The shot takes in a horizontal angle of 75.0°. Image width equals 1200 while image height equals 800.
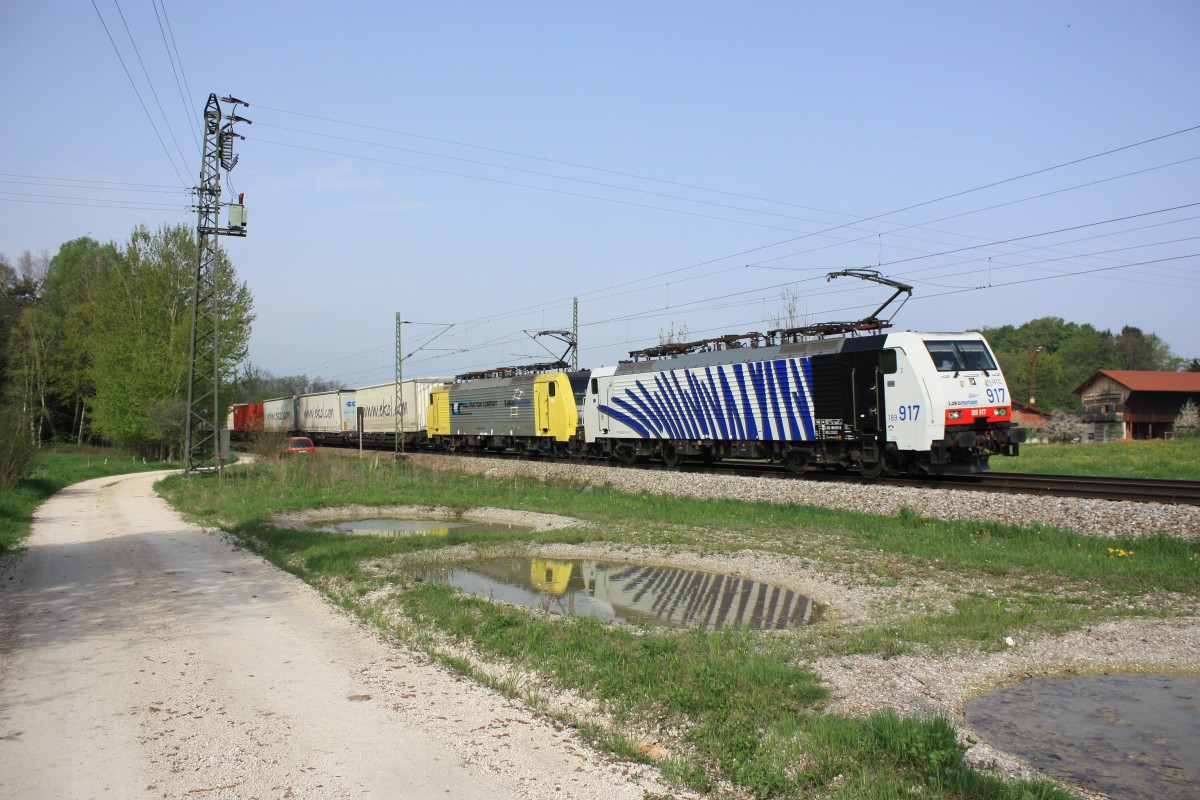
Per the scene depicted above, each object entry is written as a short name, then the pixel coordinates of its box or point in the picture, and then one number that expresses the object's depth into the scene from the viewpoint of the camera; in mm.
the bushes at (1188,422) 44531
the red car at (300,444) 40156
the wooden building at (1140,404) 51594
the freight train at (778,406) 16875
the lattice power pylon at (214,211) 24453
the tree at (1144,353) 91688
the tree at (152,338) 38062
